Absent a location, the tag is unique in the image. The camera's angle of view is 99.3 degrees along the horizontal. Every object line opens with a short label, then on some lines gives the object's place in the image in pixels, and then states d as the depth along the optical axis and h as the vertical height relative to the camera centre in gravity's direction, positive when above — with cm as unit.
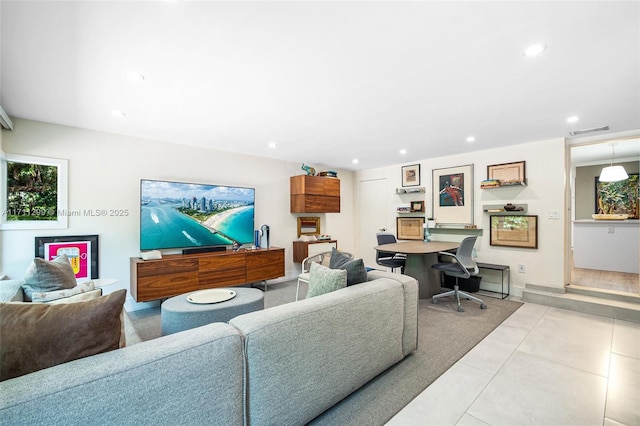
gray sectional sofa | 92 -69
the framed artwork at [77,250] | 307 -43
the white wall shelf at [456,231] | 472 -33
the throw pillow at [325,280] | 204 -52
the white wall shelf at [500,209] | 421 +6
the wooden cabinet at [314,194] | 518 +38
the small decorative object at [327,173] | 562 +83
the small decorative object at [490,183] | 436 +48
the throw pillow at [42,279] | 185 -45
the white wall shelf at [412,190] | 538 +46
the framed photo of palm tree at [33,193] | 293 +24
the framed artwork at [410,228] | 543 -31
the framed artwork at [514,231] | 412 -29
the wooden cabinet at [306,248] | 525 -69
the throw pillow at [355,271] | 214 -47
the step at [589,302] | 325 -115
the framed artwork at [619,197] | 542 +32
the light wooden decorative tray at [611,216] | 504 -7
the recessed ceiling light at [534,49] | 180 +110
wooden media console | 334 -81
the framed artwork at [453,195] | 477 +32
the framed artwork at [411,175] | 546 +77
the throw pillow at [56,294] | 163 -50
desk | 407 -85
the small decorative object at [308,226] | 557 -26
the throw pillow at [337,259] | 246 -43
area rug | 171 -126
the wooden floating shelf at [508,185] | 417 +44
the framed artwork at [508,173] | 419 +64
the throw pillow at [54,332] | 96 -45
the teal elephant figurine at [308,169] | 535 +87
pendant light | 468 +66
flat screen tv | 372 -2
